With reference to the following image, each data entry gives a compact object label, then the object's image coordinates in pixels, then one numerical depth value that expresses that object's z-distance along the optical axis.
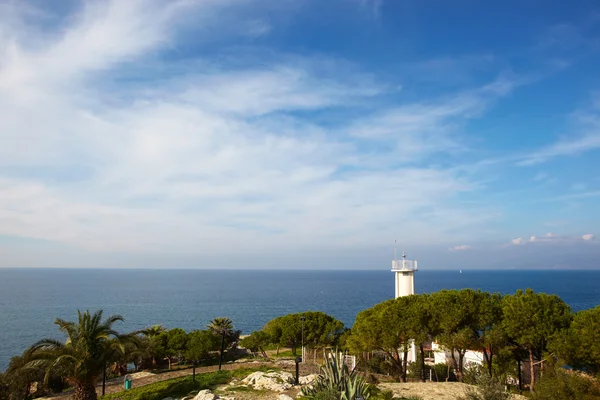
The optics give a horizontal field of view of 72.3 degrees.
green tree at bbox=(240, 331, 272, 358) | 41.88
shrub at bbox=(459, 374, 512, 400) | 14.02
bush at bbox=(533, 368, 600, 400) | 16.09
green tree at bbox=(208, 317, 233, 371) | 40.00
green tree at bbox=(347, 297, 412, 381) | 28.02
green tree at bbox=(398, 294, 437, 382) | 27.39
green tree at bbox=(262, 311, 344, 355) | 39.97
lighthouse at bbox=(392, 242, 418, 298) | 46.16
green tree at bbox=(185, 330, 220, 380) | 36.22
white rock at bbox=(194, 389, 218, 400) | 18.44
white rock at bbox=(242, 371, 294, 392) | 20.89
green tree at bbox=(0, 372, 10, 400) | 27.43
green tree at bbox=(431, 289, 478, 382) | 25.36
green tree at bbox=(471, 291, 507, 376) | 25.05
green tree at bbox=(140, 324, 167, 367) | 37.03
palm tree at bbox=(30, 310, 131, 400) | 20.11
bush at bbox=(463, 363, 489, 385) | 24.22
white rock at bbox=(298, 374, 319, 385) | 22.12
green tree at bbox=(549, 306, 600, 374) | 21.19
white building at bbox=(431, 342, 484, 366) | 34.60
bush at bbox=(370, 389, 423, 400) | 17.78
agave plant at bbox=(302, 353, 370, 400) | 14.91
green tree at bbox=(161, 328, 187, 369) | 37.97
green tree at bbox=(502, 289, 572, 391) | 23.86
